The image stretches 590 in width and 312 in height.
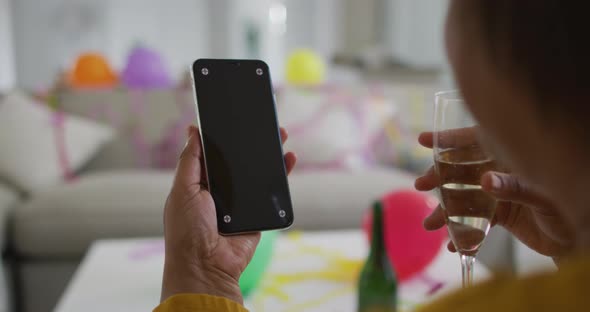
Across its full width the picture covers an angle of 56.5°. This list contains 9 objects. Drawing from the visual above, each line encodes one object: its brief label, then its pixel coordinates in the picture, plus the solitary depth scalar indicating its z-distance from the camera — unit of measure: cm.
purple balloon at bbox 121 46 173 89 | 262
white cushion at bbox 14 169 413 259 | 168
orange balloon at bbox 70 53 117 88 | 260
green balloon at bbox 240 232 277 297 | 100
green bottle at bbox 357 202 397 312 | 89
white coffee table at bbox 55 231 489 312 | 99
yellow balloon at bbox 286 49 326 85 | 286
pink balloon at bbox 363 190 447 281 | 111
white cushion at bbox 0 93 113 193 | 200
